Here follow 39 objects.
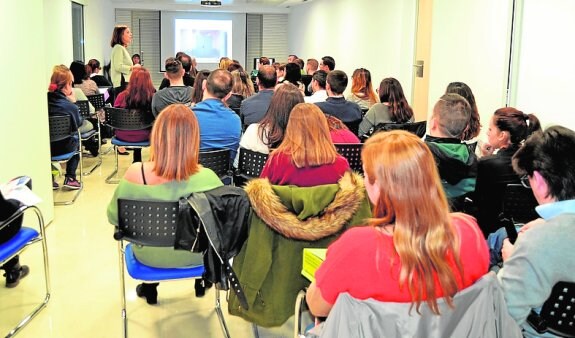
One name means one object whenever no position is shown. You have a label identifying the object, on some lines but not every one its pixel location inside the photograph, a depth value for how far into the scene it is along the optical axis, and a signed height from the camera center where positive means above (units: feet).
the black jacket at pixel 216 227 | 7.72 -2.09
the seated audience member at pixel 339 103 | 16.62 -0.86
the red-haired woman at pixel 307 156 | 9.65 -1.38
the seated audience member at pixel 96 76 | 31.63 -0.40
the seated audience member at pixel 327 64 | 29.14 +0.45
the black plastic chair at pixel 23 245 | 9.74 -3.08
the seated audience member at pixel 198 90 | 18.85 -0.63
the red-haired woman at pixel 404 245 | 5.05 -1.49
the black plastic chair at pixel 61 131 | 17.51 -1.92
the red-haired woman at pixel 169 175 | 8.95 -1.64
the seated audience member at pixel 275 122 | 12.90 -1.11
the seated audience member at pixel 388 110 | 16.96 -1.04
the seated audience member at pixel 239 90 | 19.99 -0.67
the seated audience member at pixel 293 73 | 25.98 -0.03
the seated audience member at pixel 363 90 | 19.63 -0.55
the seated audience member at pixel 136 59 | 39.63 +0.67
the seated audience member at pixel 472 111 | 12.89 -0.85
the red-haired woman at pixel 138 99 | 20.57 -1.05
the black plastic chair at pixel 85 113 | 21.38 -1.64
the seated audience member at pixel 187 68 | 26.76 +0.11
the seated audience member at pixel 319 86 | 19.93 -0.47
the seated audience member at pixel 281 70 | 30.20 +0.11
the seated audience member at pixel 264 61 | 36.04 +0.66
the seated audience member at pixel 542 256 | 5.75 -1.77
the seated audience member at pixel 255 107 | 16.76 -1.01
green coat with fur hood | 7.34 -2.02
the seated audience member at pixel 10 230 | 9.70 -2.86
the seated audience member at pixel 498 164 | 10.44 -1.57
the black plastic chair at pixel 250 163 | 12.68 -2.01
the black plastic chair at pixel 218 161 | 12.74 -2.01
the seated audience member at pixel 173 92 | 20.03 -0.76
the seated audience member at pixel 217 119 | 14.11 -1.16
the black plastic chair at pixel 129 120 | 20.11 -1.76
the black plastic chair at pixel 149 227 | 8.53 -2.34
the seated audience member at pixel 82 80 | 25.34 -0.52
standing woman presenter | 29.40 +0.66
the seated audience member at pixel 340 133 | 13.35 -1.39
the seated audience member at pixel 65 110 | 18.30 -1.35
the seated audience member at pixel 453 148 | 11.21 -1.38
